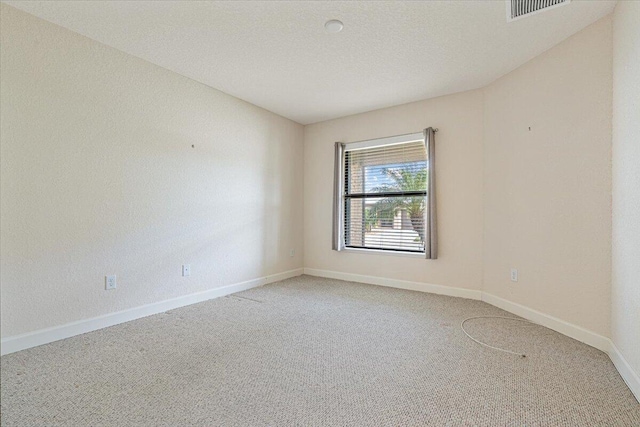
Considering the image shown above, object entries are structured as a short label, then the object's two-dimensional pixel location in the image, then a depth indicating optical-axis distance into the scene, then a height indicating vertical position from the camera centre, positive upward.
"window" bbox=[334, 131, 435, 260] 3.96 +0.23
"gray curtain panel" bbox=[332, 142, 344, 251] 4.48 +0.17
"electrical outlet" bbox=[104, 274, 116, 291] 2.63 -0.61
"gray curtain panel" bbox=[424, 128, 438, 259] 3.69 +0.12
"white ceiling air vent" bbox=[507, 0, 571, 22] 2.07 +1.39
